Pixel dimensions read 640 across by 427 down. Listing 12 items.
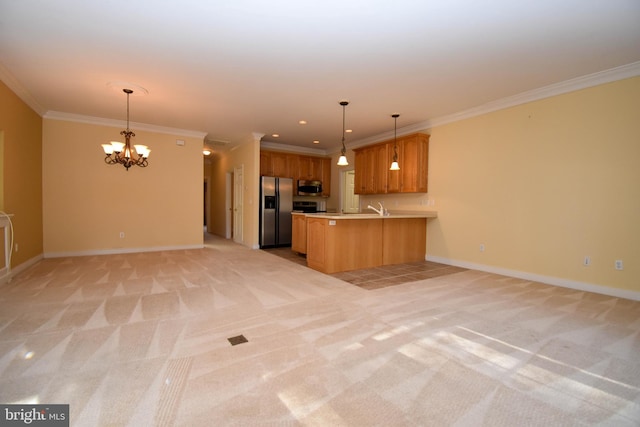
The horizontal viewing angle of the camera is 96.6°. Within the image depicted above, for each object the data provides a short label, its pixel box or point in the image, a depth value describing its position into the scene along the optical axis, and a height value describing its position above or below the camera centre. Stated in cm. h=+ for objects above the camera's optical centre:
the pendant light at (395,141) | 514 +128
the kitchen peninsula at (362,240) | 450 -66
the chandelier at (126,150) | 415 +74
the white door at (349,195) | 807 +19
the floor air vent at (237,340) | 222 -110
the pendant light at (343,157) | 452 +72
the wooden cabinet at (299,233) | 582 -67
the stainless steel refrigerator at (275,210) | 702 -23
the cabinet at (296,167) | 744 +95
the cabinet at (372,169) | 620 +76
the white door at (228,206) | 852 -17
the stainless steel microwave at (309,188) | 778 +37
